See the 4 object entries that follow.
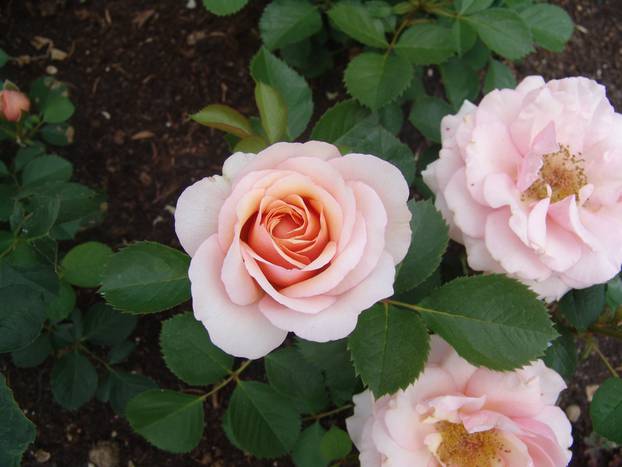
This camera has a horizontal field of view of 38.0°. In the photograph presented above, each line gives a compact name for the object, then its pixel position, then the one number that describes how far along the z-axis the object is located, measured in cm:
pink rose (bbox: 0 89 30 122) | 50
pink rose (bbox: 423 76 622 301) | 38
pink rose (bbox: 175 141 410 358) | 30
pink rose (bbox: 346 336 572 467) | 36
